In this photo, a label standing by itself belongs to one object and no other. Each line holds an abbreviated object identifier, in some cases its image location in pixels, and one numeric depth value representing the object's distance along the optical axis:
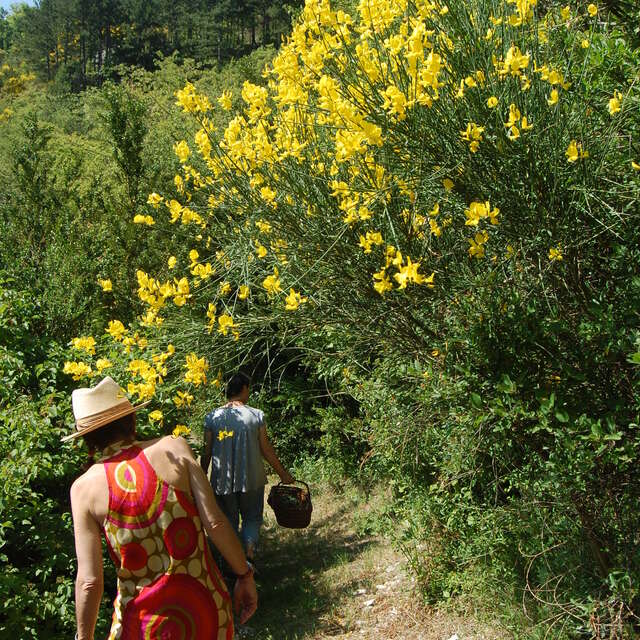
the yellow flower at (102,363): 3.07
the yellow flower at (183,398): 3.21
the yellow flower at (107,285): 3.26
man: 4.39
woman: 2.29
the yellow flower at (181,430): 3.22
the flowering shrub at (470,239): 2.45
